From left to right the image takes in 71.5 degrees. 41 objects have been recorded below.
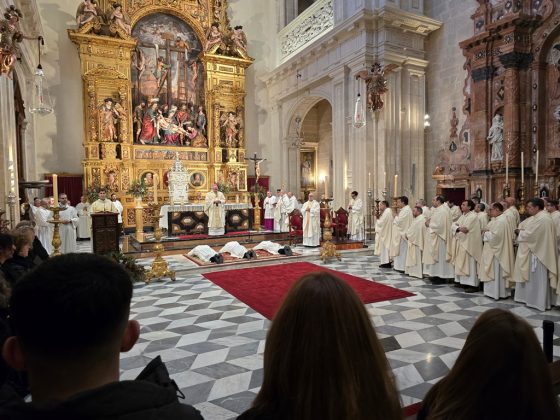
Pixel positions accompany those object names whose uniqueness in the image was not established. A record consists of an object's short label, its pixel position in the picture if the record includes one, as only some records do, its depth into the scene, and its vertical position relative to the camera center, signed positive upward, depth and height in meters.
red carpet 6.58 -1.72
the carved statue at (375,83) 10.23 +2.96
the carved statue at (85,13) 15.47 +7.49
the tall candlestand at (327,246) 10.12 -1.32
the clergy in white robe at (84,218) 14.66 -0.66
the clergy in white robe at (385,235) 9.16 -0.93
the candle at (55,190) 5.21 +0.16
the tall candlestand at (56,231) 5.60 -0.46
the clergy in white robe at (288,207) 15.01 -0.39
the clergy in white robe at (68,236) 10.99 -1.02
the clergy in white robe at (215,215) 13.53 -0.59
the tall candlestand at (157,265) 8.18 -1.40
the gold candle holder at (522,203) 7.60 -0.21
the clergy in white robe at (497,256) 6.51 -1.07
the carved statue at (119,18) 16.08 +7.55
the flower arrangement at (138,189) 15.03 +0.43
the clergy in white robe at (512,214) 6.64 -0.36
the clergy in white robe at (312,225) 12.53 -0.92
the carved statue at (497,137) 11.20 +1.62
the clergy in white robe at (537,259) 5.91 -1.02
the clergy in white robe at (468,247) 7.15 -0.98
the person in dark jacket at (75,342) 0.86 -0.34
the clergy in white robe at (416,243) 8.14 -1.03
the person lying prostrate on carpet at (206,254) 9.63 -1.45
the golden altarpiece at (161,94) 15.88 +4.67
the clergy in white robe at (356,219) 12.86 -0.79
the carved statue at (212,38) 17.94 +7.43
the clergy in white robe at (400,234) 8.72 -0.89
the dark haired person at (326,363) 1.14 -0.50
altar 13.13 -0.72
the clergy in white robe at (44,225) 9.89 -0.61
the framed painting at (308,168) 21.39 +1.58
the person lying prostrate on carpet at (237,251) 9.95 -1.41
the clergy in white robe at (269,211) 15.51 -0.56
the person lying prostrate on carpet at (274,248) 10.62 -1.43
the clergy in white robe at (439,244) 7.70 -0.99
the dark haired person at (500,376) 1.18 -0.58
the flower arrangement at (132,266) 8.09 -1.40
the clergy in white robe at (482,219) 7.22 -0.47
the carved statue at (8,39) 6.13 +2.64
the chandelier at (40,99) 6.67 +1.86
